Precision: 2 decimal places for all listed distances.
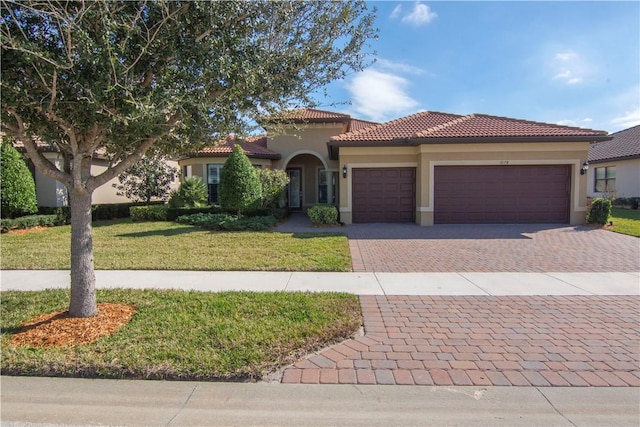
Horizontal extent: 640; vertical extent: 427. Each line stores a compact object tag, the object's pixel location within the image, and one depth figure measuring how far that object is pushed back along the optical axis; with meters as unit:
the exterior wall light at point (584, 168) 13.33
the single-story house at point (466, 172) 13.42
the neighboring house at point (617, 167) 20.64
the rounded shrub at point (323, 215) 13.68
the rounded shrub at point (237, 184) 14.14
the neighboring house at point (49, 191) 15.12
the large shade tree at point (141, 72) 3.22
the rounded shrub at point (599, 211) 12.66
